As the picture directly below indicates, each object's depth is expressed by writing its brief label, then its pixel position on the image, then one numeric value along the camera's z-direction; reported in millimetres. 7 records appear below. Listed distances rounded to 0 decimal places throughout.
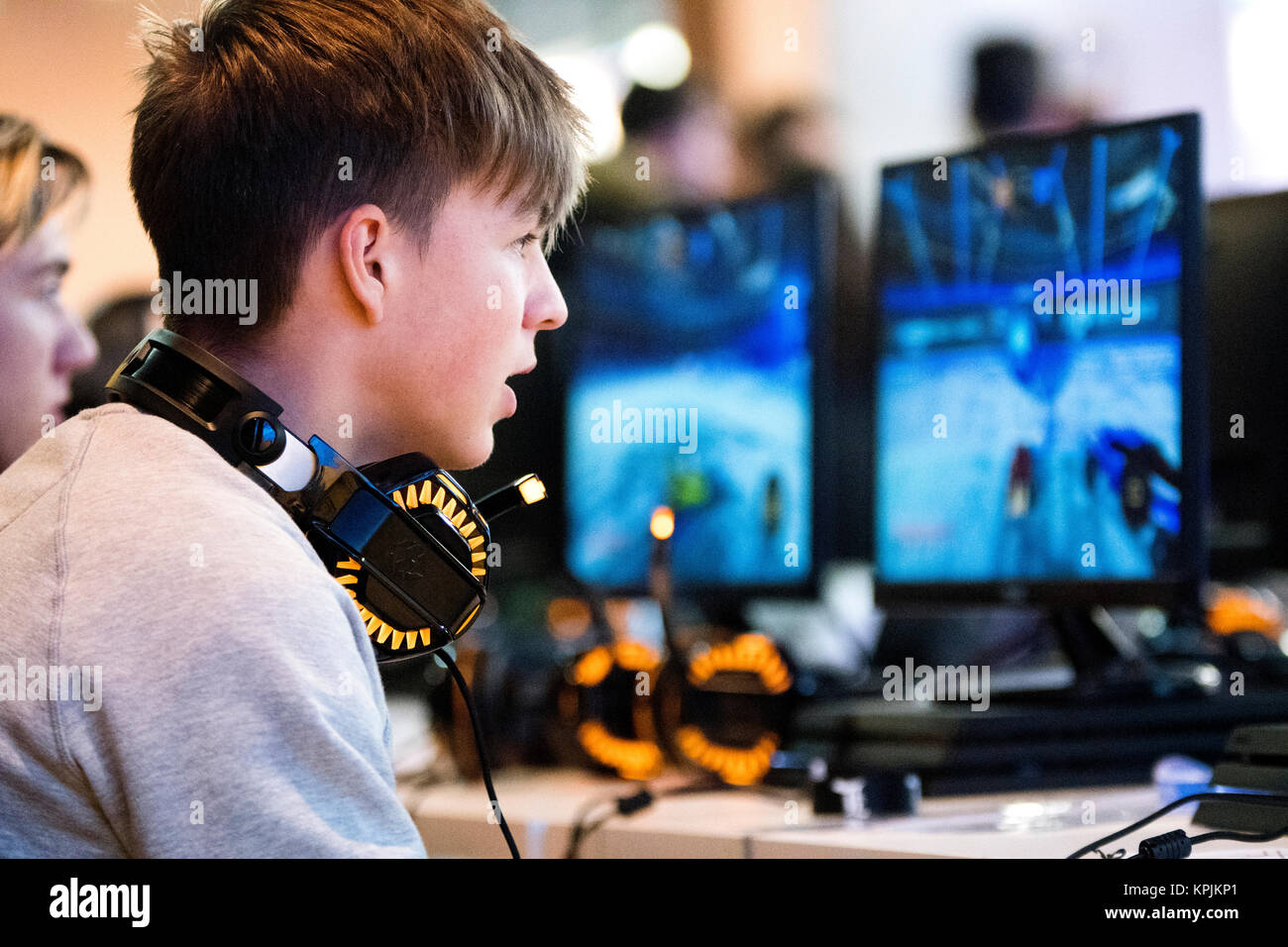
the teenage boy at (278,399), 533
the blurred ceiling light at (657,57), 3211
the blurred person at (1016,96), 2219
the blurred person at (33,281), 1432
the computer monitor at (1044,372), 1137
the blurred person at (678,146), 2129
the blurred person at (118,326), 1985
